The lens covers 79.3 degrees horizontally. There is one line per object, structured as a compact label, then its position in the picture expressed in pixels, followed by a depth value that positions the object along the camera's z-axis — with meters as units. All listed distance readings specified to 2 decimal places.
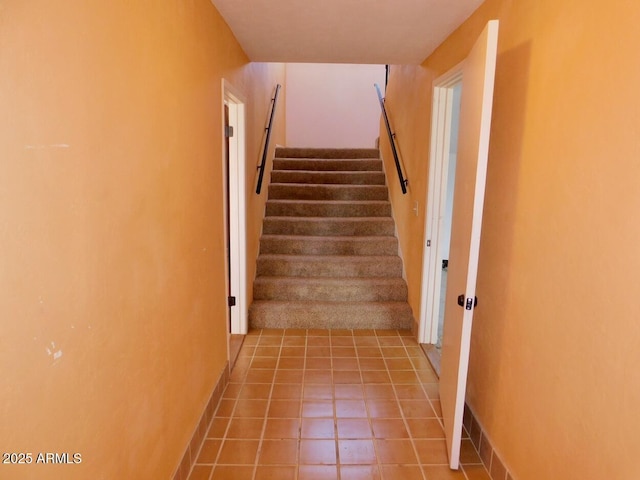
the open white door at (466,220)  1.55
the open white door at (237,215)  2.91
